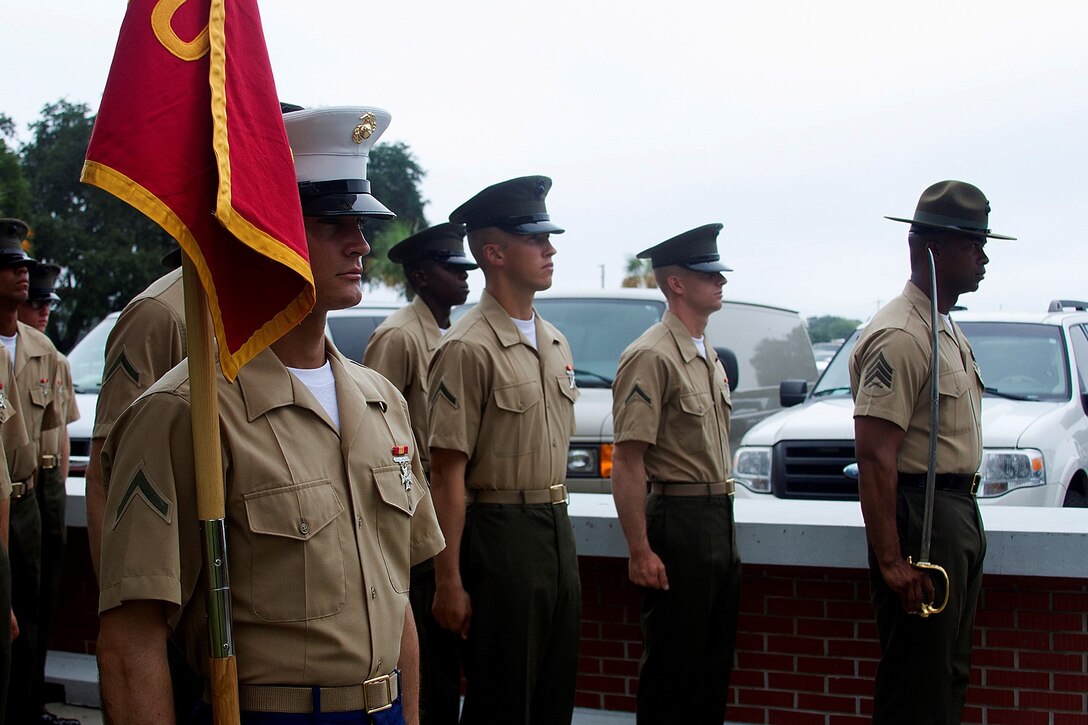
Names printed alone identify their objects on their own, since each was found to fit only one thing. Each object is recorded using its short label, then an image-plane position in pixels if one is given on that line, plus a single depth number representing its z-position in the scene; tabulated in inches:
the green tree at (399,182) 2224.7
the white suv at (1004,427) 252.7
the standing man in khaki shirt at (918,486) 158.6
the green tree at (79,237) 1669.5
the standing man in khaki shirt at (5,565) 161.6
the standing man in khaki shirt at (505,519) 161.3
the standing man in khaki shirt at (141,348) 149.2
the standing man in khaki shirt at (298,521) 85.3
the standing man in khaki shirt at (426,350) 191.8
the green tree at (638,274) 1987.0
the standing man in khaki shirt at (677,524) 185.2
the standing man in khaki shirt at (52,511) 218.1
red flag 82.7
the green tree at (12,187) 1517.0
